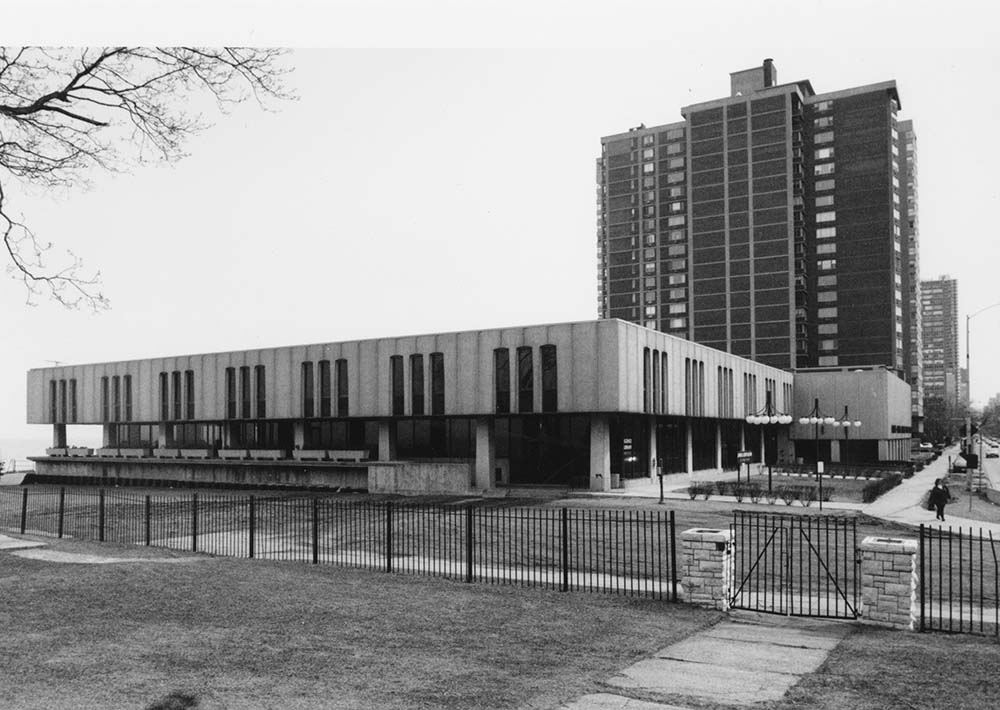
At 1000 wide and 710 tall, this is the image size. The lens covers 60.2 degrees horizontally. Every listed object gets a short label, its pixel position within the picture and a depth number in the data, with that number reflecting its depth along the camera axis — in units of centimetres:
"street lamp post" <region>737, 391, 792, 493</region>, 4397
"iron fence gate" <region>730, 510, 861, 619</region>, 1285
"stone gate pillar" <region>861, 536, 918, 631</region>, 1168
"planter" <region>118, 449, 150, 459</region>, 6168
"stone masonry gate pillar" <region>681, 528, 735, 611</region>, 1289
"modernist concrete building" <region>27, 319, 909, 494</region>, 4356
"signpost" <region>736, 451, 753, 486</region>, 4102
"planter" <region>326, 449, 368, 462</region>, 5182
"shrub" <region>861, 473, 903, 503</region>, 3691
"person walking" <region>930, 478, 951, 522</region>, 2889
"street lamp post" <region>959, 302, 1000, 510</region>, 4619
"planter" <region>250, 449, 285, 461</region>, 5518
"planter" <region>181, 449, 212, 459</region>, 5881
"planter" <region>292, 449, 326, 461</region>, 5259
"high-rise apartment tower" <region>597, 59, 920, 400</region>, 10581
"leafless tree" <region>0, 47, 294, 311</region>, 1481
